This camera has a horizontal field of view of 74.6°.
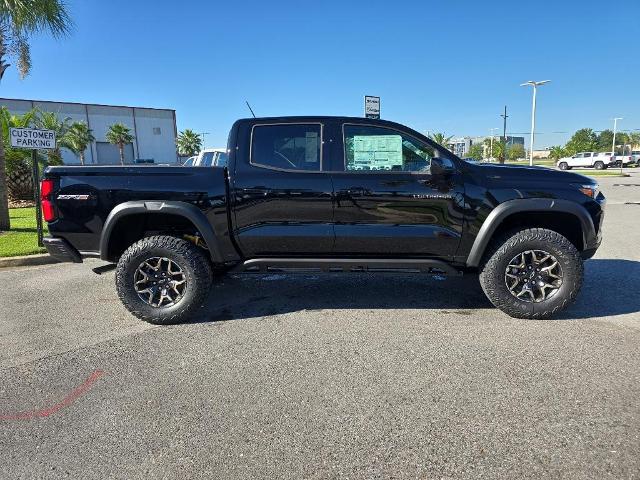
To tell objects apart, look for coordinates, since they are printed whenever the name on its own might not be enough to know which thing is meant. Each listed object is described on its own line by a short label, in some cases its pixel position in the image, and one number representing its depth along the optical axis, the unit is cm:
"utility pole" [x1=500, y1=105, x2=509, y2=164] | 5192
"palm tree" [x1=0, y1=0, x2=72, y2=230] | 889
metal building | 5148
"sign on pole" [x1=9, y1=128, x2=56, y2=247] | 732
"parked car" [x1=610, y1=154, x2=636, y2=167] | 4850
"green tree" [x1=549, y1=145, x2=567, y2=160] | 7096
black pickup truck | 397
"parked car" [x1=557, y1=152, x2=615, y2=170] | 4878
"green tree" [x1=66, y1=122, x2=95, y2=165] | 3678
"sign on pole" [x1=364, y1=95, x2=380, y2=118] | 873
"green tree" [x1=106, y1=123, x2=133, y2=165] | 4876
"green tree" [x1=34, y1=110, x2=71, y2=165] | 1778
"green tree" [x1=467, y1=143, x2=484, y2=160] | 8428
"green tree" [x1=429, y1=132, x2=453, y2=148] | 4821
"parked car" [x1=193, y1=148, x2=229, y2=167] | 1347
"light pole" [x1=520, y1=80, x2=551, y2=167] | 3281
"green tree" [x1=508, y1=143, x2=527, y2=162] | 9456
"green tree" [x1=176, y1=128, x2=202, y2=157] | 7319
